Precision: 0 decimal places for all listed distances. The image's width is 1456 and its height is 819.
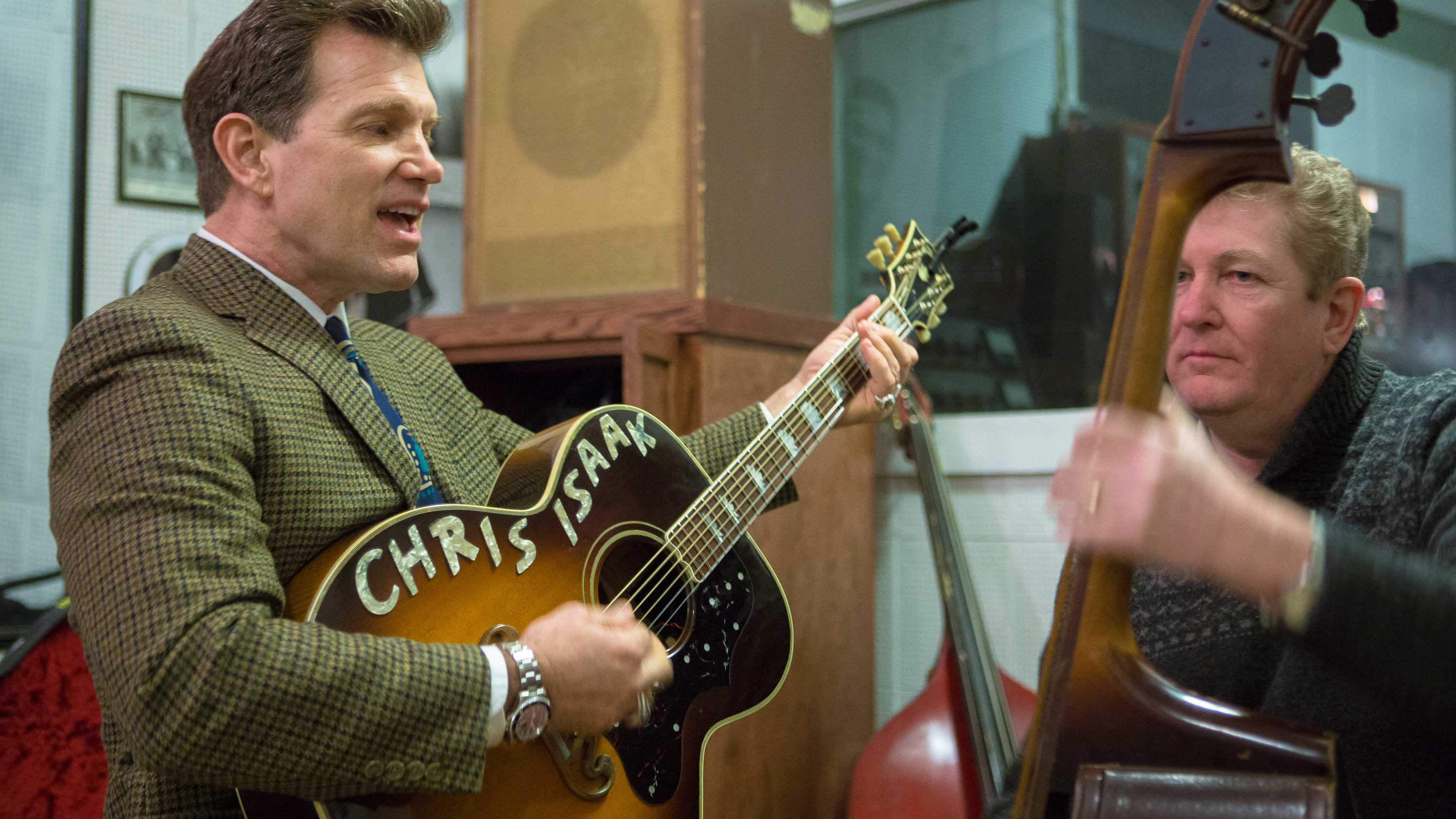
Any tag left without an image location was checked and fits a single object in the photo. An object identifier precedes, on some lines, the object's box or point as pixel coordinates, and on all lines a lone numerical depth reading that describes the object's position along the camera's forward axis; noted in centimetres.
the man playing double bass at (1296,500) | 68
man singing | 91
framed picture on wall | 217
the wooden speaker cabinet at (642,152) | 178
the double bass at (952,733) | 161
